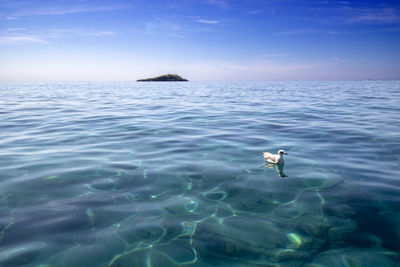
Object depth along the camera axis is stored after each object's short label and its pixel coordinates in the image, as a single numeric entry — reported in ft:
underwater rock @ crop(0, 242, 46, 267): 10.72
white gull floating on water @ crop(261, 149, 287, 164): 21.66
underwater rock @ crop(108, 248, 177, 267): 11.06
